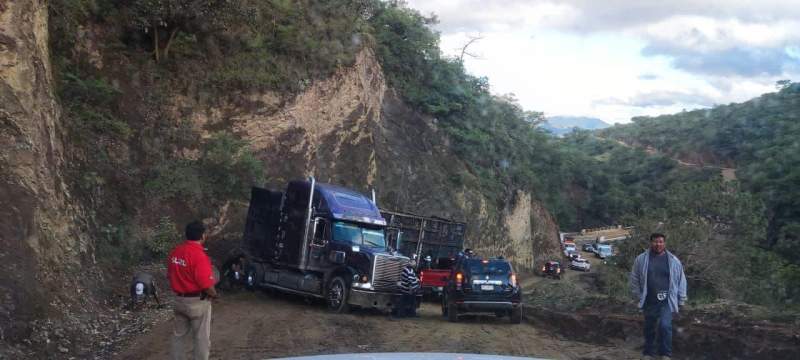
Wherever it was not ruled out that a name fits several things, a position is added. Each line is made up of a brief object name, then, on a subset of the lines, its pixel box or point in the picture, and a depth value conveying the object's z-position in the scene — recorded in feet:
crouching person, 48.14
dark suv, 55.52
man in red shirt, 26.96
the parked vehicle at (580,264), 198.52
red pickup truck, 76.59
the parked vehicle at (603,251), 218.07
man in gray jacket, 32.81
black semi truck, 56.95
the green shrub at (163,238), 64.54
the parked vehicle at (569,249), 224.74
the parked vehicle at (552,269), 165.07
